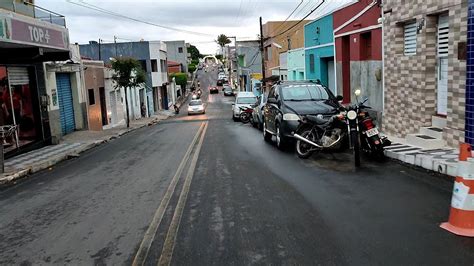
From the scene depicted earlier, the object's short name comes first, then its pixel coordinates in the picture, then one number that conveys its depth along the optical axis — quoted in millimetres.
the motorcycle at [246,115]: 26516
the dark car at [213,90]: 92538
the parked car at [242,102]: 30062
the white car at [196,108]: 48500
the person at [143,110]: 47434
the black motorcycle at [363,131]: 10211
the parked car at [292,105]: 12984
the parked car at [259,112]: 20636
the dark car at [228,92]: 85525
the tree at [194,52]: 181625
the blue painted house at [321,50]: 23125
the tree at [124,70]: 32406
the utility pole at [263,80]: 42619
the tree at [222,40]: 142225
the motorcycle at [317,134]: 11188
